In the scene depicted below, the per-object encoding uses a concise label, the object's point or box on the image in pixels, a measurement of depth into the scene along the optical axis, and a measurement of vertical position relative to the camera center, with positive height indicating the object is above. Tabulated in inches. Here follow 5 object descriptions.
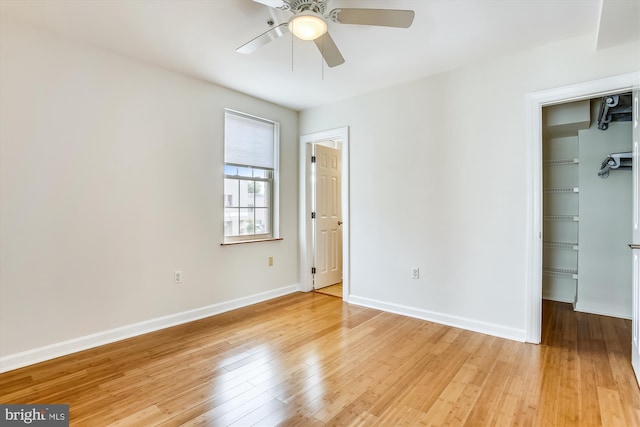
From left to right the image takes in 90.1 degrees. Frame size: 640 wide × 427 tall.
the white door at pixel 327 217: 176.1 -4.6
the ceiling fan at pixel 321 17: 68.1 +42.9
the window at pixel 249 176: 143.6 +15.6
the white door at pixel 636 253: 81.6 -11.3
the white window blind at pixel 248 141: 143.5 +32.2
